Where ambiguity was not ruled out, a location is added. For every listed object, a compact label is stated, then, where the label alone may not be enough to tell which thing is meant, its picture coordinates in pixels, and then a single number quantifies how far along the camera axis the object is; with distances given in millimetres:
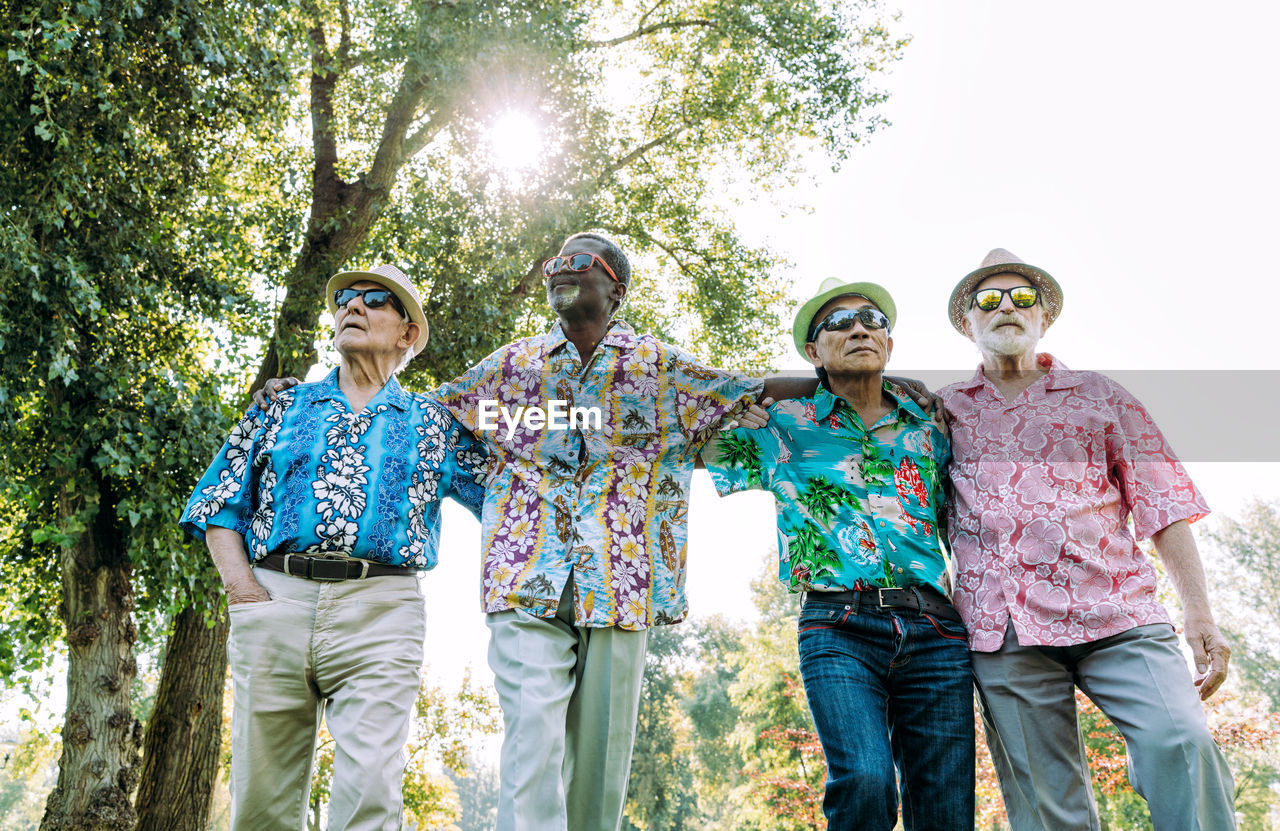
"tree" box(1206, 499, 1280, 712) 31859
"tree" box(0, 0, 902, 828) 7199
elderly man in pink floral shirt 2947
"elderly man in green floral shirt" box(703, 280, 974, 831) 2973
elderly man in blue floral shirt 3172
